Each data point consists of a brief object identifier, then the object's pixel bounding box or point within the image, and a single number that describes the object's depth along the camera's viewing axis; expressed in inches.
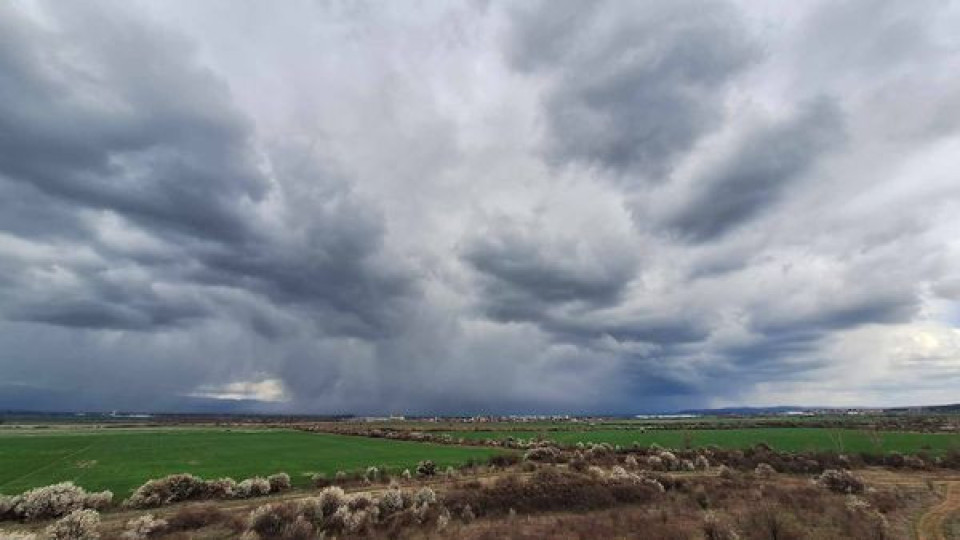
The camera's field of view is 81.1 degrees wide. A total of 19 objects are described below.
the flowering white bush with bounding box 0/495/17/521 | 1192.2
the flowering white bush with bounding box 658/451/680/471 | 2371.2
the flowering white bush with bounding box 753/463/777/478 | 2138.3
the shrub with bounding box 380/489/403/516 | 1371.2
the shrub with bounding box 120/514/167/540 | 1024.2
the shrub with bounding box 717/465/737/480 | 2026.3
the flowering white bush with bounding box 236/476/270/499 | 1541.6
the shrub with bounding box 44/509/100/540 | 976.9
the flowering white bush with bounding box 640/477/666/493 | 1733.5
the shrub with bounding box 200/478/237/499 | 1509.6
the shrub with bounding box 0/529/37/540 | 896.0
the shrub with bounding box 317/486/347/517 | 1293.1
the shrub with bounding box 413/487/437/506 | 1434.5
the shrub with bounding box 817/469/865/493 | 1724.9
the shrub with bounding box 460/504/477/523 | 1358.6
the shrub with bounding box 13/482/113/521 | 1203.2
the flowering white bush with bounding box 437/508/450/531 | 1243.4
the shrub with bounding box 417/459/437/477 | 2014.3
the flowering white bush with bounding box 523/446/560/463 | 2546.8
